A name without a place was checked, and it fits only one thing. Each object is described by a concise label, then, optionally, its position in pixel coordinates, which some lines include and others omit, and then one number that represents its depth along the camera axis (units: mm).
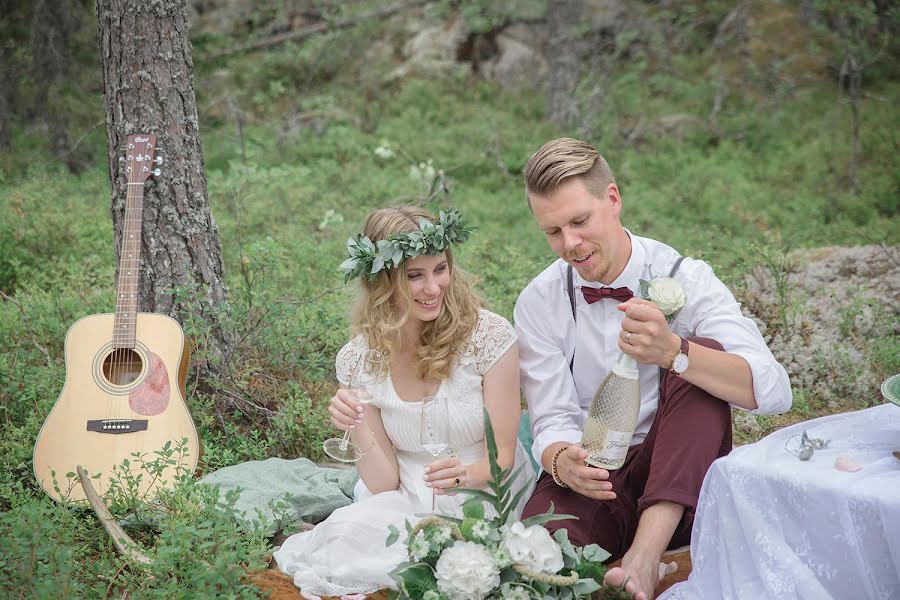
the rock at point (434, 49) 12430
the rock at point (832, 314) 5059
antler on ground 3419
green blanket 3891
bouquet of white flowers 2422
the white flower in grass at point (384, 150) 8754
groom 3088
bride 3512
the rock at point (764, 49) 11750
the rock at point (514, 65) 12352
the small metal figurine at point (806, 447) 2430
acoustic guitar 4176
